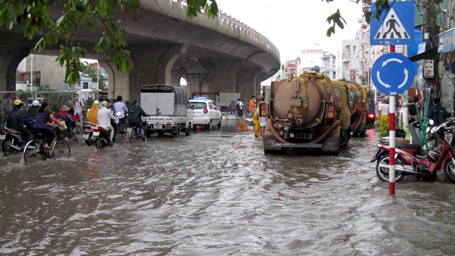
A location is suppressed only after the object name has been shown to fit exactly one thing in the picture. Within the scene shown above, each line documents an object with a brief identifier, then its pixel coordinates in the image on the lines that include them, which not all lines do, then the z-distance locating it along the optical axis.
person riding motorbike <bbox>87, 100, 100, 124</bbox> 18.55
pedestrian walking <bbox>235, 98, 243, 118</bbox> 40.42
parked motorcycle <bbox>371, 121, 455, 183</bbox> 10.05
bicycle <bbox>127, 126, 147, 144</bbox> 21.03
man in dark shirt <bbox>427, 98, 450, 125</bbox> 13.46
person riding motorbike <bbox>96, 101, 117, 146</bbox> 17.30
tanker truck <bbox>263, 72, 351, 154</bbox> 15.22
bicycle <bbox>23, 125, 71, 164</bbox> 13.75
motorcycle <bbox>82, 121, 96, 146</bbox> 17.71
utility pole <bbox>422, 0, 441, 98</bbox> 14.80
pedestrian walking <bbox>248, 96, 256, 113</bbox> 31.56
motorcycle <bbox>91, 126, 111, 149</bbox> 17.36
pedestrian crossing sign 8.74
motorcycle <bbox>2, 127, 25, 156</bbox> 14.88
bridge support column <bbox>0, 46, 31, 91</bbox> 34.62
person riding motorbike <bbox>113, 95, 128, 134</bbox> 21.28
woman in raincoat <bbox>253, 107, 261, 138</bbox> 22.78
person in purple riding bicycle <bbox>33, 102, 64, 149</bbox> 13.84
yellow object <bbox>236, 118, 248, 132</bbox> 29.20
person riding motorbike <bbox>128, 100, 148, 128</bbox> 21.15
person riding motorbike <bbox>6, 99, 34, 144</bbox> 14.97
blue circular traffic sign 8.48
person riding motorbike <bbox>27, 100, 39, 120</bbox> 17.86
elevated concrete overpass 29.86
